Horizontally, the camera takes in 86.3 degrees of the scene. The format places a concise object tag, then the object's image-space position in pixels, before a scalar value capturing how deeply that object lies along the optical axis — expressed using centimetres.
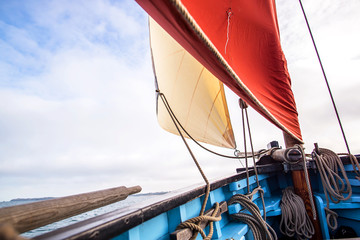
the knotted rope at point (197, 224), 120
